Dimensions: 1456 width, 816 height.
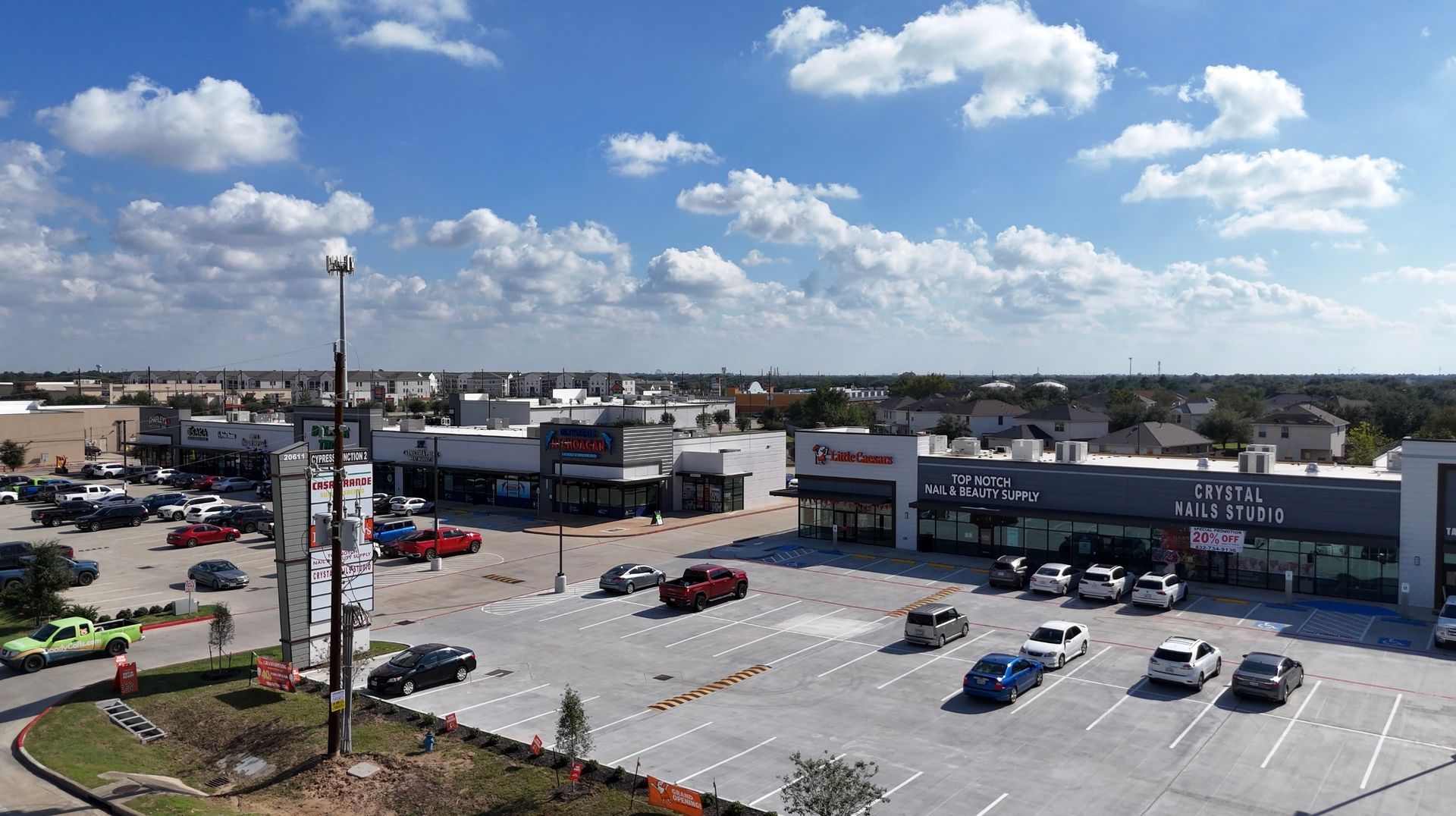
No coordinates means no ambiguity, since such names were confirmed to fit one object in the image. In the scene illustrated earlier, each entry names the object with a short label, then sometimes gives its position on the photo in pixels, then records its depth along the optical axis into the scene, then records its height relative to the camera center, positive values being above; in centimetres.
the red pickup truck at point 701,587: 3666 -850
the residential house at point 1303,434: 9475 -603
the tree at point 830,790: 1528 -689
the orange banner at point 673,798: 1783 -817
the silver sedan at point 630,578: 3975 -877
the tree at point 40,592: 3456 -810
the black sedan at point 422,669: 2650 -854
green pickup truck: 2897 -862
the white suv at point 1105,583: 3744 -836
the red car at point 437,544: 4744 -872
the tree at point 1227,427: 10294 -574
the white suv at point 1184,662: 2619 -812
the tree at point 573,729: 1939 -735
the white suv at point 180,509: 6169 -899
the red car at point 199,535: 5169 -908
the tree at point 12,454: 8744 -764
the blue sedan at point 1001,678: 2539 -832
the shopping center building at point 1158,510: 3656 -615
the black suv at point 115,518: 5794 -908
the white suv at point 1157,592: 3619 -838
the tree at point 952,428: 11844 -679
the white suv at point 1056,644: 2862 -836
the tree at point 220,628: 2848 -777
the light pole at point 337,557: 2120 -419
